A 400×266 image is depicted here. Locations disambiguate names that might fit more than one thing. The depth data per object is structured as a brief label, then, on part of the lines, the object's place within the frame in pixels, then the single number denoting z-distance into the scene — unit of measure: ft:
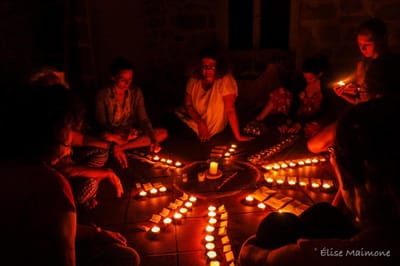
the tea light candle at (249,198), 10.06
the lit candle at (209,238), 8.61
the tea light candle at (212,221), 9.21
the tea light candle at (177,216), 9.52
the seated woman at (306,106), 14.25
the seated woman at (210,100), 13.42
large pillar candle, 10.48
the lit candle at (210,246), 8.39
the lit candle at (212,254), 8.12
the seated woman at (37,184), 4.79
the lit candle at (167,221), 9.35
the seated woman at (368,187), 4.04
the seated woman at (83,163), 9.00
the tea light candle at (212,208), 9.71
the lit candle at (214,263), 7.93
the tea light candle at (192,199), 10.12
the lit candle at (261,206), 9.82
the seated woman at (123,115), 12.69
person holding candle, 9.95
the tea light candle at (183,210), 9.71
